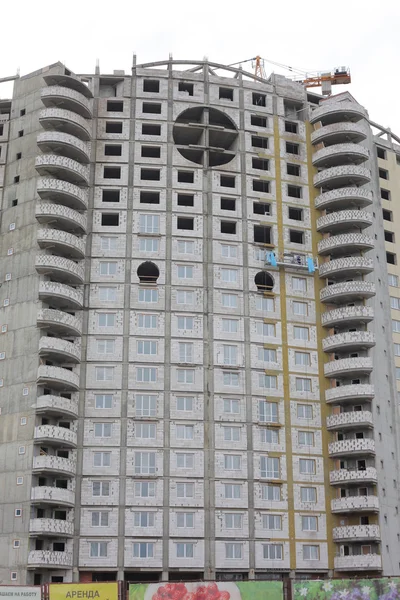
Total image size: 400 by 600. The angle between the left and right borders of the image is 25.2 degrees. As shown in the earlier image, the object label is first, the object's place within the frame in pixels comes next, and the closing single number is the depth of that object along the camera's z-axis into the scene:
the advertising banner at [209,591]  58.41
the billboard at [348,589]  59.03
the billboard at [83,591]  56.41
